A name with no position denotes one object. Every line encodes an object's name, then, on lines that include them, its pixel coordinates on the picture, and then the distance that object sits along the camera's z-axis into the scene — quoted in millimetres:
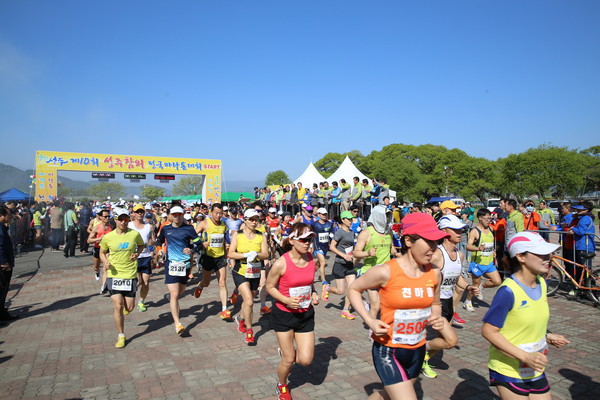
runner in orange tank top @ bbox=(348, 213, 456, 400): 2807
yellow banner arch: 27922
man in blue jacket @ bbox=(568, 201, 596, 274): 8289
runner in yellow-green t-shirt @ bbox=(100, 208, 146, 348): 5836
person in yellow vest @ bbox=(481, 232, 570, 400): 2604
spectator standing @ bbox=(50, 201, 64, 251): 17547
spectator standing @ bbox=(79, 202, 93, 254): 17703
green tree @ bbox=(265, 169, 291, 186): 87662
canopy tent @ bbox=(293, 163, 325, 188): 33344
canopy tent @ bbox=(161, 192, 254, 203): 44625
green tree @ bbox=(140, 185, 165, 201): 119062
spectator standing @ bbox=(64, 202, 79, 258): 15626
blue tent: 29034
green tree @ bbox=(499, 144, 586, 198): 49625
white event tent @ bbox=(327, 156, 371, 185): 32906
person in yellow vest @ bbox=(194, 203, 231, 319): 7488
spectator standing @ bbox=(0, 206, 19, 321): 7203
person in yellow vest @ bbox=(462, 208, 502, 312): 7015
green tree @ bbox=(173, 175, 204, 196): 118750
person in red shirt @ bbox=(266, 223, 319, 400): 4078
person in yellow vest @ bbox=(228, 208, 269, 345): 5953
